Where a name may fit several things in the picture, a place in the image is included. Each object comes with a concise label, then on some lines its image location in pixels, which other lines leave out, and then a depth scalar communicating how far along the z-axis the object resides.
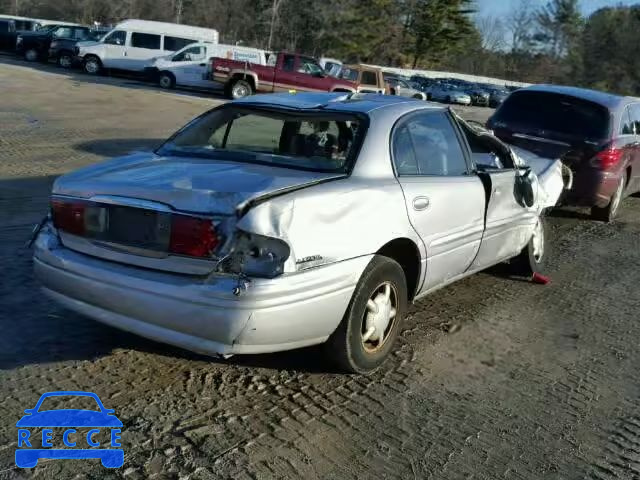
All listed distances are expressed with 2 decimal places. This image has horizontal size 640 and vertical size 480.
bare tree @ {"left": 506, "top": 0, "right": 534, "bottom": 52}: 94.38
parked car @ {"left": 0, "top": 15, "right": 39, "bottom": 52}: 34.88
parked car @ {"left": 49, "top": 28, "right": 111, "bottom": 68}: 30.61
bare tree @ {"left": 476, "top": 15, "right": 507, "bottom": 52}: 96.44
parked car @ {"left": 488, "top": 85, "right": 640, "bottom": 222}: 8.35
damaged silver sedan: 3.28
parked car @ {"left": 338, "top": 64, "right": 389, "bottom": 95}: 24.83
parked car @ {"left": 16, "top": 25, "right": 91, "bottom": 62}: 31.98
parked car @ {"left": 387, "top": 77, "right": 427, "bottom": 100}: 29.69
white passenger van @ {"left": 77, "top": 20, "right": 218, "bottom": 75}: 29.12
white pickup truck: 26.98
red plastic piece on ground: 6.10
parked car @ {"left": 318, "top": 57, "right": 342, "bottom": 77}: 25.45
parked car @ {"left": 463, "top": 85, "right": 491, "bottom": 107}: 46.72
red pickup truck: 25.28
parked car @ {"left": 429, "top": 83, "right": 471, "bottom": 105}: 45.03
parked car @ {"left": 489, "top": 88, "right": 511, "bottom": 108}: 47.66
